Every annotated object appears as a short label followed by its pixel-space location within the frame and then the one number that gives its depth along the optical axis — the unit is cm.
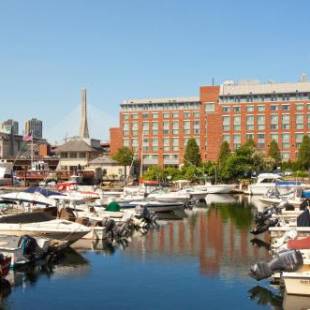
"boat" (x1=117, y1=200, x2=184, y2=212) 6485
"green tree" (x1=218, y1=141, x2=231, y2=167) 14741
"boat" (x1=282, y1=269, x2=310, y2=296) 2550
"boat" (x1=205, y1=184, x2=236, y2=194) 11292
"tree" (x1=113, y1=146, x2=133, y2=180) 15398
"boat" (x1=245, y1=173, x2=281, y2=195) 11411
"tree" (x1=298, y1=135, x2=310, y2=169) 14525
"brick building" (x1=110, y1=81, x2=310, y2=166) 15875
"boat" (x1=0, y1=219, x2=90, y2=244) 3816
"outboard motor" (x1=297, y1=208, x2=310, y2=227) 4143
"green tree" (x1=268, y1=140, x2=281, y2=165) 15149
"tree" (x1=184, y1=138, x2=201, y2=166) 15538
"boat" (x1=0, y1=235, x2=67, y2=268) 3165
